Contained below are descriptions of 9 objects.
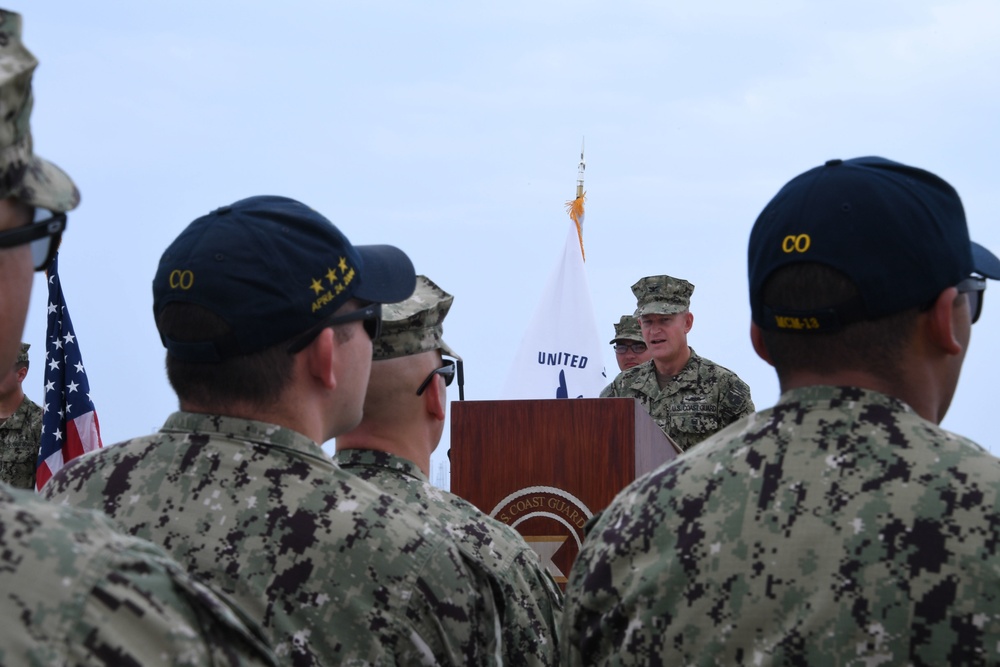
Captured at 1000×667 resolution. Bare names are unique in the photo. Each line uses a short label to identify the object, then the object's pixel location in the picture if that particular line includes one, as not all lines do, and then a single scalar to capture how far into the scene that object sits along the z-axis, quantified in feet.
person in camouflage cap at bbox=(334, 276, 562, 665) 8.60
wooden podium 13.53
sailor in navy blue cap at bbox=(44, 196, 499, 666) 6.68
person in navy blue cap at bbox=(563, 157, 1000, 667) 5.65
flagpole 38.06
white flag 34.63
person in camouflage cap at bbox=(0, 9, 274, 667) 3.61
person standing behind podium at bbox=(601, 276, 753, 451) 26.23
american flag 26.86
